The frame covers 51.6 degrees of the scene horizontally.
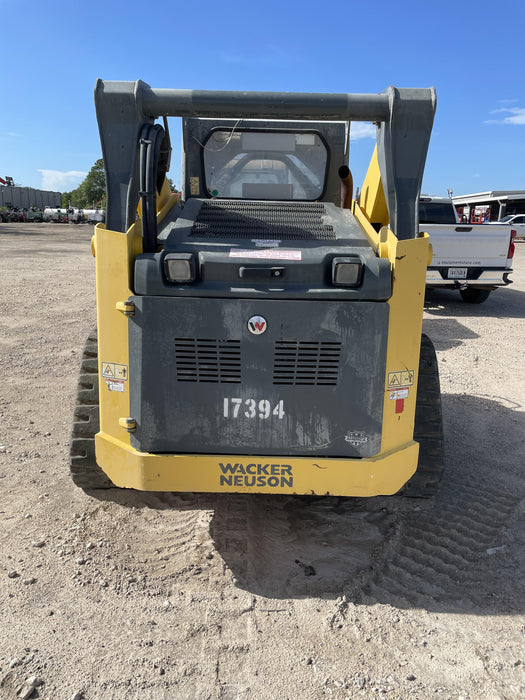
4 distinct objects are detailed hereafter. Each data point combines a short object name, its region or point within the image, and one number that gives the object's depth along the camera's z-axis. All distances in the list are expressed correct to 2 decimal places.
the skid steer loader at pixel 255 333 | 2.66
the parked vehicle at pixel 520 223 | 31.90
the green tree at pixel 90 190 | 78.98
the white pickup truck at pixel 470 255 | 10.19
